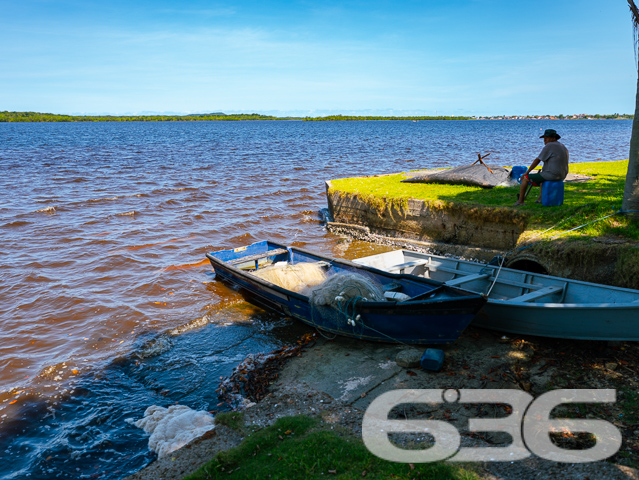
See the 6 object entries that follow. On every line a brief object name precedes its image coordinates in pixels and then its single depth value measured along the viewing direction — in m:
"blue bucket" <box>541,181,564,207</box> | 9.71
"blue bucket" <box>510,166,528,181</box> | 13.34
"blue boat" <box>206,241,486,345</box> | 6.43
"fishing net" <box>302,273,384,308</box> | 7.28
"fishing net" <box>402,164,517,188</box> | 13.35
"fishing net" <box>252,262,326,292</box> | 8.90
